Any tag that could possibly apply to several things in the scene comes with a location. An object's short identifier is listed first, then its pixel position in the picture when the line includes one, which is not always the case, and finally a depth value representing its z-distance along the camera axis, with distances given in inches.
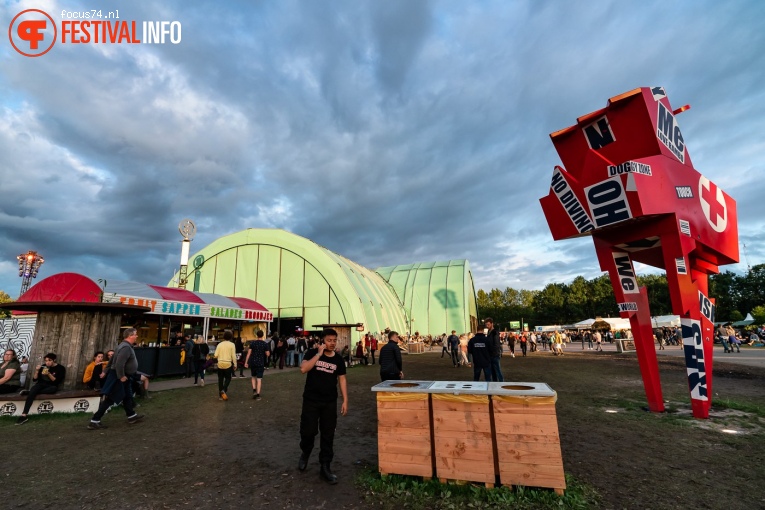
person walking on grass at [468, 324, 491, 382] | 395.5
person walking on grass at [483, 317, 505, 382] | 404.2
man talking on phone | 189.2
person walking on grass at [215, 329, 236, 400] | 399.5
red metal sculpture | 298.4
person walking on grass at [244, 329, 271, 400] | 417.7
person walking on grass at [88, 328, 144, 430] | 290.7
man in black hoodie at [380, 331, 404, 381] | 327.0
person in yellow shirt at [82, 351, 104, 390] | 361.4
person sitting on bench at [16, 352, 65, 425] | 323.3
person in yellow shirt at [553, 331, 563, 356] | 1082.1
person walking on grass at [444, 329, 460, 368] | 744.6
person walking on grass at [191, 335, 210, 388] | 538.3
